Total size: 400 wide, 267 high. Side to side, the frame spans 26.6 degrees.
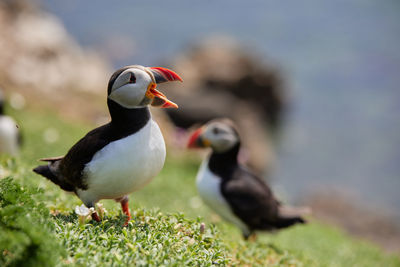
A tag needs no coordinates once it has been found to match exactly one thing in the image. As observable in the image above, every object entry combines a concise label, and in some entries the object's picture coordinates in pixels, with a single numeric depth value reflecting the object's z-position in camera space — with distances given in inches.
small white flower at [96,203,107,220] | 269.4
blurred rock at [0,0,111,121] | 951.6
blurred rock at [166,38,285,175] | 993.5
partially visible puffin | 520.7
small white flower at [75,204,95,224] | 252.1
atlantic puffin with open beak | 256.1
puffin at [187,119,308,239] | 408.2
